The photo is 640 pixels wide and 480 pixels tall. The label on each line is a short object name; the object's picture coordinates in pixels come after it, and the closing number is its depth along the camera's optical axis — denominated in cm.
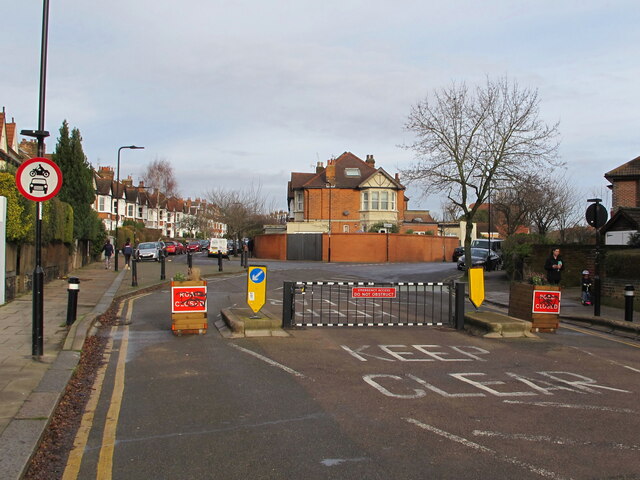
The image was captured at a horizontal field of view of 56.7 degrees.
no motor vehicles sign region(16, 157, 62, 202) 836
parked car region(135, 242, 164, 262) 4369
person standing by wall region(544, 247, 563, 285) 1669
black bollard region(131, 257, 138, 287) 2203
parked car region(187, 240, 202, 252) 6768
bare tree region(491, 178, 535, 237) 3928
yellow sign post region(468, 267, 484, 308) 1325
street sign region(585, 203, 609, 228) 1455
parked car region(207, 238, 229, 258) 5066
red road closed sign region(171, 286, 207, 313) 1112
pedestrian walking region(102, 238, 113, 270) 3256
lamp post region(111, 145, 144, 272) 3117
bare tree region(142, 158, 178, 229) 8212
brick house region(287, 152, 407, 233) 6066
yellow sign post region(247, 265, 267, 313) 1165
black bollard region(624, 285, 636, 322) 1327
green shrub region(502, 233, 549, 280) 2527
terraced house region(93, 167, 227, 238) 7394
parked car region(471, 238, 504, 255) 4125
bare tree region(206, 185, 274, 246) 6531
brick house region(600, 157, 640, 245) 3262
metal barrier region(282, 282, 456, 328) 1177
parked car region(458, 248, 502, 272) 3466
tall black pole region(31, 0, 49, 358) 848
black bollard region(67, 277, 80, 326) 1141
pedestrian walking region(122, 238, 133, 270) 3391
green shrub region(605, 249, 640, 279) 1736
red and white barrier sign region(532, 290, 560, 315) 1228
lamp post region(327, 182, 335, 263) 5075
